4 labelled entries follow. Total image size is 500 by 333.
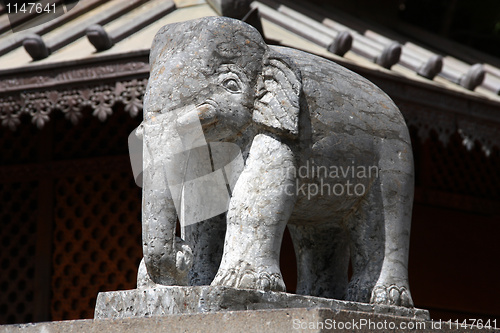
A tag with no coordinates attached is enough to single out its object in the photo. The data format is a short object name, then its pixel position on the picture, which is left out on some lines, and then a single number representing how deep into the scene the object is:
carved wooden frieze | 10.83
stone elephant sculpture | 5.71
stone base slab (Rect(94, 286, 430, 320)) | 5.37
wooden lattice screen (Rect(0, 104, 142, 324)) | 13.78
